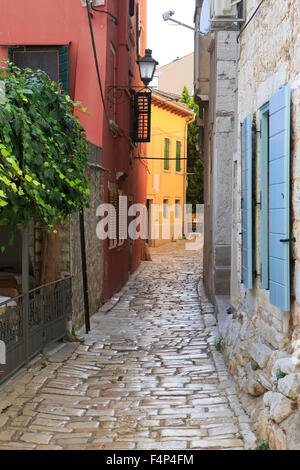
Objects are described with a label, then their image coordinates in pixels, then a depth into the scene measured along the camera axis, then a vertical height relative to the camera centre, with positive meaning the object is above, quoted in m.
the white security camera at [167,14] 14.27 +4.88
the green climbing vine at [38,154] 5.74 +0.70
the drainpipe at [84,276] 9.31 -0.98
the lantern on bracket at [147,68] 13.56 +3.42
